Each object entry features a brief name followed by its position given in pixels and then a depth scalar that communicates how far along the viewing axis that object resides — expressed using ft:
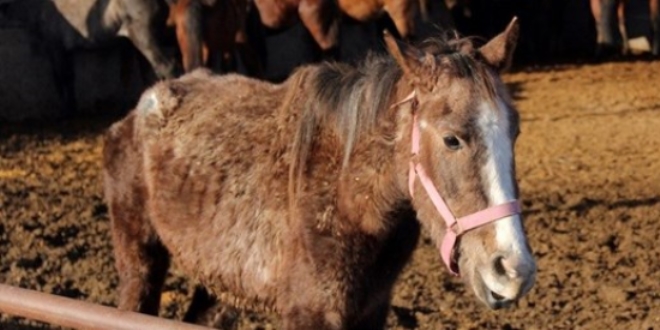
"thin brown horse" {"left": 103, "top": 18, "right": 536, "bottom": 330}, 11.07
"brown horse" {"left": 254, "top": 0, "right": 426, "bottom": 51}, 41.83
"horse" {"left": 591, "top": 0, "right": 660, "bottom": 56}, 47.39
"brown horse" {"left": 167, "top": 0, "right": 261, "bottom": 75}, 37.29
